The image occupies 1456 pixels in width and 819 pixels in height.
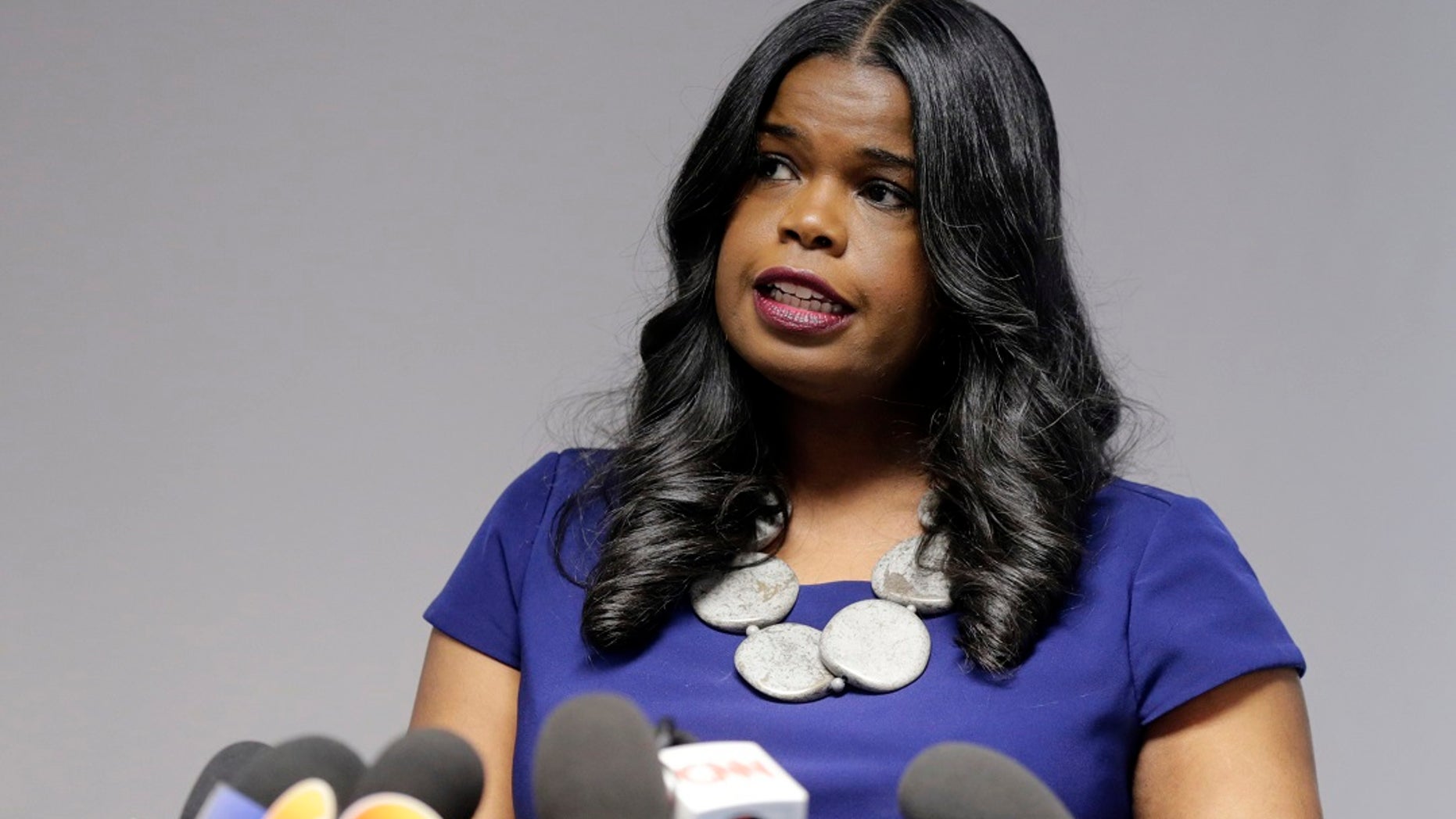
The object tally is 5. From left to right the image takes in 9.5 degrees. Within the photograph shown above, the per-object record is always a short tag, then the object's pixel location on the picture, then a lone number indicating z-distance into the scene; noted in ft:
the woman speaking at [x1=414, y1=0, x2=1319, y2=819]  14.01
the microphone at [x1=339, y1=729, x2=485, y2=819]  12.74
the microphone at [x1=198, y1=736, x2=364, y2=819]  11.48
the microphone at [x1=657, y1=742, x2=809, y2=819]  12.13
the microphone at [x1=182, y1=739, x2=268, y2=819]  12.78
